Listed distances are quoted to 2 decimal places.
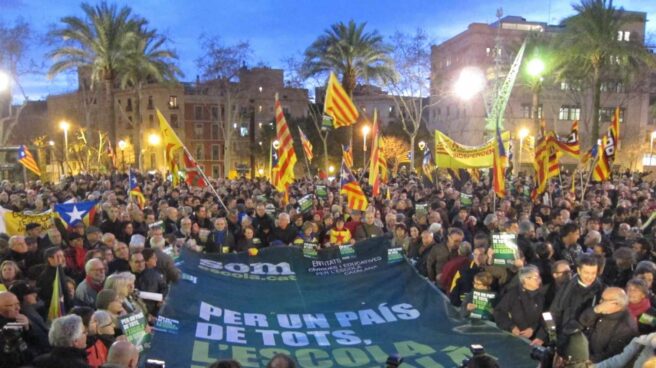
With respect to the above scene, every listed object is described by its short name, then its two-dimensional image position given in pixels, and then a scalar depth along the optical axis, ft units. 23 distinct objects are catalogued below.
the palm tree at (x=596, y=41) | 88.69
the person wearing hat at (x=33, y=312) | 18.19
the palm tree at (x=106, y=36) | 91.30
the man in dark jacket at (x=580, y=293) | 18.67
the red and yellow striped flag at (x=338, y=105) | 42.75
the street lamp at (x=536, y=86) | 101.09
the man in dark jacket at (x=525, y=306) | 19.69
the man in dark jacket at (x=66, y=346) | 14.35
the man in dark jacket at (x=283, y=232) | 37.04
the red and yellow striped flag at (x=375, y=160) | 43.52
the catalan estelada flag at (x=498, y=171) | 38.45
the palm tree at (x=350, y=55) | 99.19
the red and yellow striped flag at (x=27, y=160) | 68.04
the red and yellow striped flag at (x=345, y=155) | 47.10
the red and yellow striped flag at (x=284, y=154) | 43.62
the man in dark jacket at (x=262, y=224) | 37.86
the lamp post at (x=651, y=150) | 156.99
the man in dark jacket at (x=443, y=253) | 27.78
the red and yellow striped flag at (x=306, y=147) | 68.10
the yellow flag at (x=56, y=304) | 20.17
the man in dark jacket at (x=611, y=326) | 16.21
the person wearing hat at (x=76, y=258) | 27.66
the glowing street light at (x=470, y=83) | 74.37
